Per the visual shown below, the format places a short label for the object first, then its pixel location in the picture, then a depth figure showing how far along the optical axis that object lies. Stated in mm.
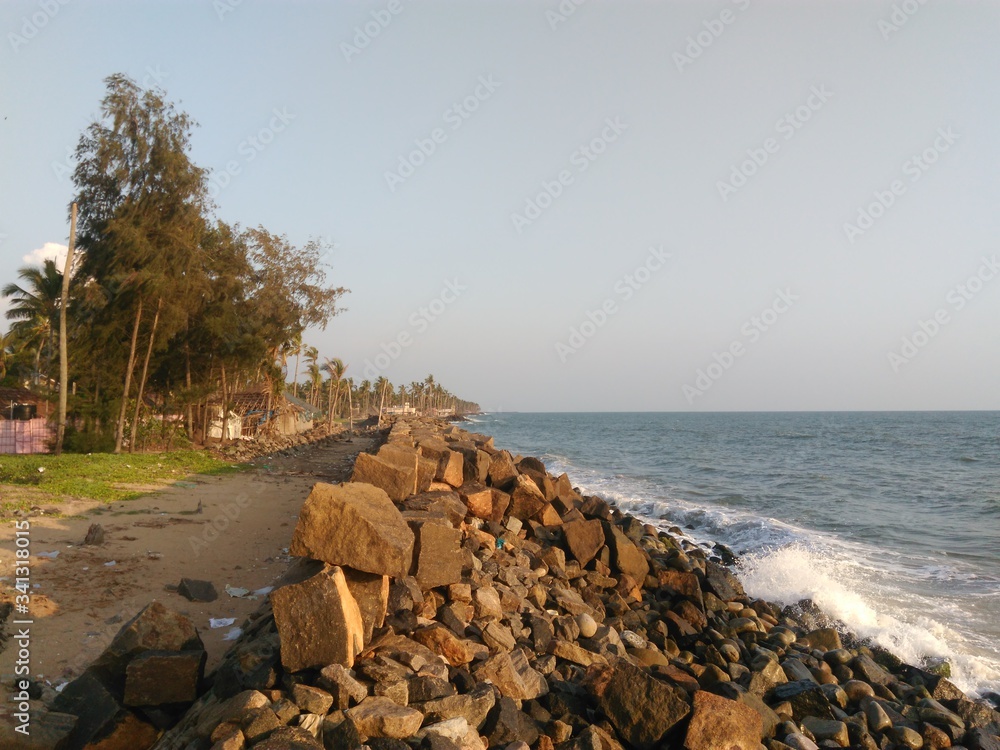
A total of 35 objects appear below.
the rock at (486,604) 5395
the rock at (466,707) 3719
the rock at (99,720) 3775
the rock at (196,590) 6333
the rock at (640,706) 4207
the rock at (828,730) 5301
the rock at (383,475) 6984
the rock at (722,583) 9414
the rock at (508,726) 3787
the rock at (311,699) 3486
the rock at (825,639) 8055
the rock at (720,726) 4199
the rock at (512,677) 4324
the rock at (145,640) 4215
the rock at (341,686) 3549
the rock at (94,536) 7957
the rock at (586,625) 5977
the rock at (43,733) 3545
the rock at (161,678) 4004
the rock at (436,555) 5152
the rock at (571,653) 5184
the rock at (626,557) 9078
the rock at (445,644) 4402
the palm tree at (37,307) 20859
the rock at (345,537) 4270
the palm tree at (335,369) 53519
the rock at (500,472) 10094
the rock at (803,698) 5734
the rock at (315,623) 3791
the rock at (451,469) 9094
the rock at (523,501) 9586
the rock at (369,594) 4316
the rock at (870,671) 6980
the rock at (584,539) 9000
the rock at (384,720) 3428
